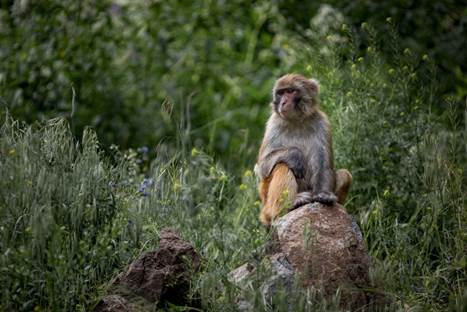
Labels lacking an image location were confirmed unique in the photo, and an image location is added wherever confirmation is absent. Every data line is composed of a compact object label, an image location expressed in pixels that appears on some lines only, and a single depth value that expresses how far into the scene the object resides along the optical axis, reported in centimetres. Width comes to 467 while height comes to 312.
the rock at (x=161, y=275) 1283
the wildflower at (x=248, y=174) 1753
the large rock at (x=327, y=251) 1351
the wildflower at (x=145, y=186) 1540
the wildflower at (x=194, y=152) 1685
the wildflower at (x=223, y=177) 1662
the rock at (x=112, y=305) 1250
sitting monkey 1566
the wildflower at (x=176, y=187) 1536
